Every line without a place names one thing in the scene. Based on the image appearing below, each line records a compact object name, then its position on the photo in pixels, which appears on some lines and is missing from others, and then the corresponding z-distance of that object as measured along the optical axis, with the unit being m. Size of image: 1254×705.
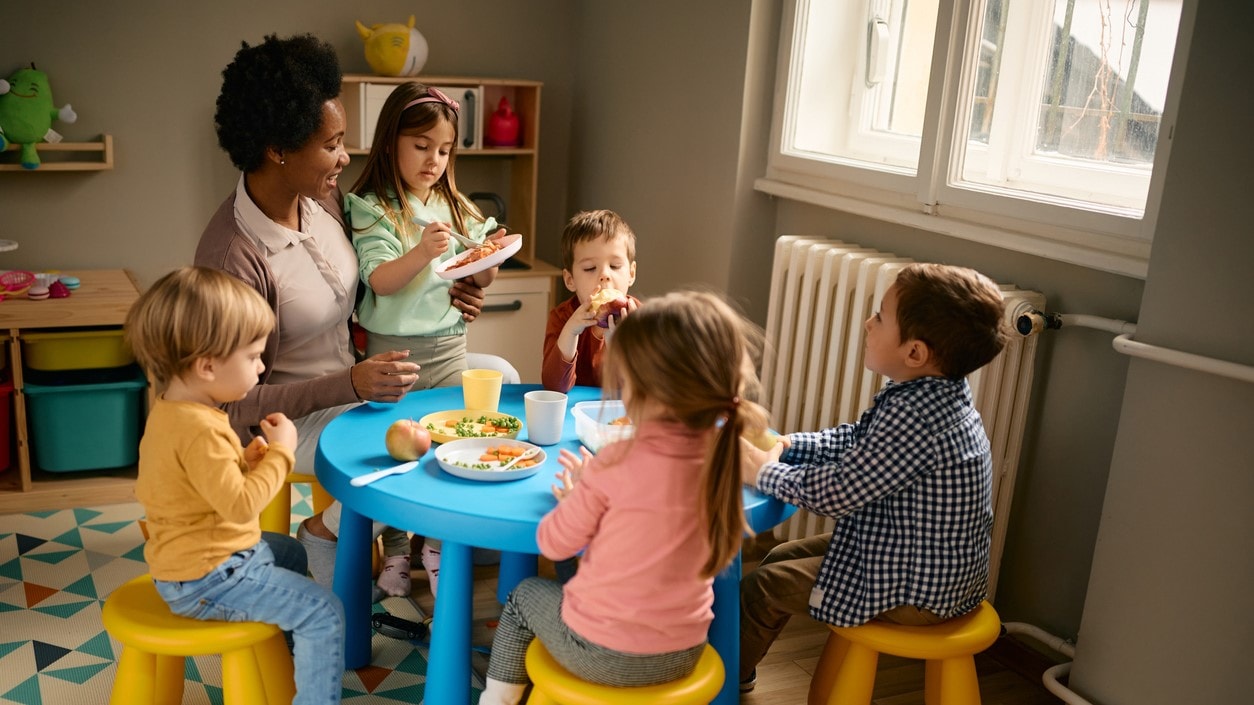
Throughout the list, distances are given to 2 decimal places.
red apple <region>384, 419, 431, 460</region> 1.83
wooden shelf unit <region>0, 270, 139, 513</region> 2.91
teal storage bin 3.02
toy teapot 3.74
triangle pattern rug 2.16
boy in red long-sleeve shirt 2.31
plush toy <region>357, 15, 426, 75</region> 3.47
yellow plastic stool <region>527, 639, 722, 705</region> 1.54
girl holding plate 2.40
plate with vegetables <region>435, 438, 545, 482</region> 1.76
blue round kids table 1.64
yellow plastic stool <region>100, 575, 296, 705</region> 1.64
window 2.26
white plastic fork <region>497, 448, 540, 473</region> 1.84
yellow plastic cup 2.07
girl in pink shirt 1.47
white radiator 2.30
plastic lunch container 1.91
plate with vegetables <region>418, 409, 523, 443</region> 1.95
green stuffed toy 3.11
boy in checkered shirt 1.79
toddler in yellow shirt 1.63
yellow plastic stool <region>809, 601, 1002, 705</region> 1.78
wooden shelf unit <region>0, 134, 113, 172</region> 3.22
